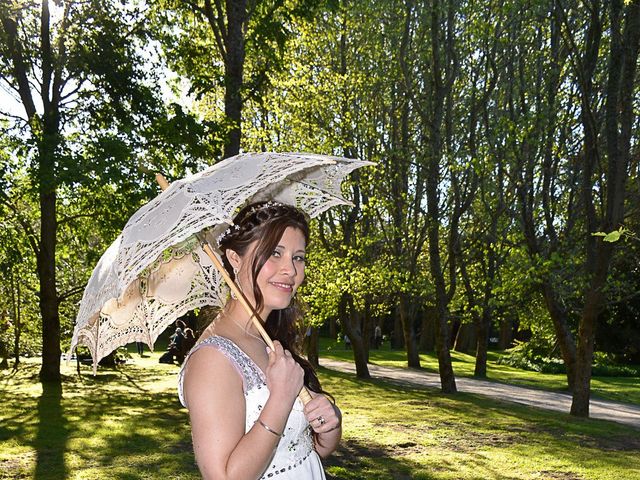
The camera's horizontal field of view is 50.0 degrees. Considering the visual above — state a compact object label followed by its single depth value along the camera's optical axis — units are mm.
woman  2654
